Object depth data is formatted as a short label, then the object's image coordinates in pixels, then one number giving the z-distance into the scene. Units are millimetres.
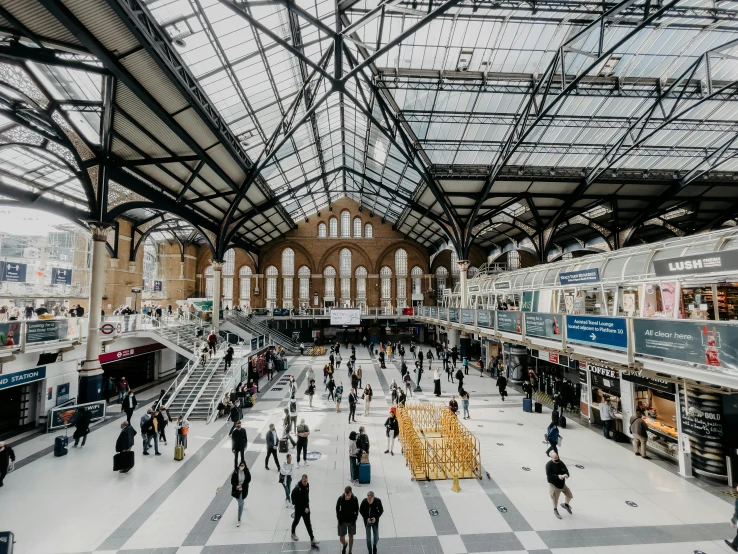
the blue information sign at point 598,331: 8648
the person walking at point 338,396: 14359
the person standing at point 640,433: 9992
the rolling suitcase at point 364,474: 8562
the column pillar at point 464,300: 25125
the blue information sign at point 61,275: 18219
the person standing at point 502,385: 15961
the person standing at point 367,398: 13953
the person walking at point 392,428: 10375
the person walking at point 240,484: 6918
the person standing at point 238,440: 9031
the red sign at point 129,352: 16812
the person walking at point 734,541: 5981
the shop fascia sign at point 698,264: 6843
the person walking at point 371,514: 5898
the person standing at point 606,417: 11383
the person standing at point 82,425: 11008
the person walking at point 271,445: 9270
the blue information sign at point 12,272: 14312
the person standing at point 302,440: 9702
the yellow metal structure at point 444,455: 8984
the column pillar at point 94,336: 14422
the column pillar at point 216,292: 24984
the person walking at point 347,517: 5910
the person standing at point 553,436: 9438
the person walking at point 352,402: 12883
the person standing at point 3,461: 8258
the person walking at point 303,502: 6215
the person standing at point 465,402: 13500
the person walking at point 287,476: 7730
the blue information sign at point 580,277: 11328
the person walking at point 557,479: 7138
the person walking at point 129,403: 12281
